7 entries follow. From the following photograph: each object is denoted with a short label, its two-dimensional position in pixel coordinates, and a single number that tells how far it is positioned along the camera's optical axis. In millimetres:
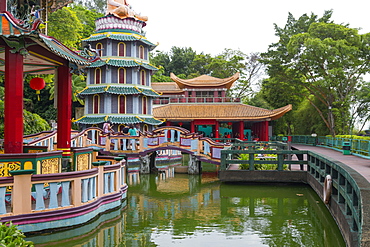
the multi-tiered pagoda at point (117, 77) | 26094
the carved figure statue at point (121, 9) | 26594
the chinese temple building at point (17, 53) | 8352
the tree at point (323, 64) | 30891
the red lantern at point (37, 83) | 11711
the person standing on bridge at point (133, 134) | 19688
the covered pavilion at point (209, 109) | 33781
